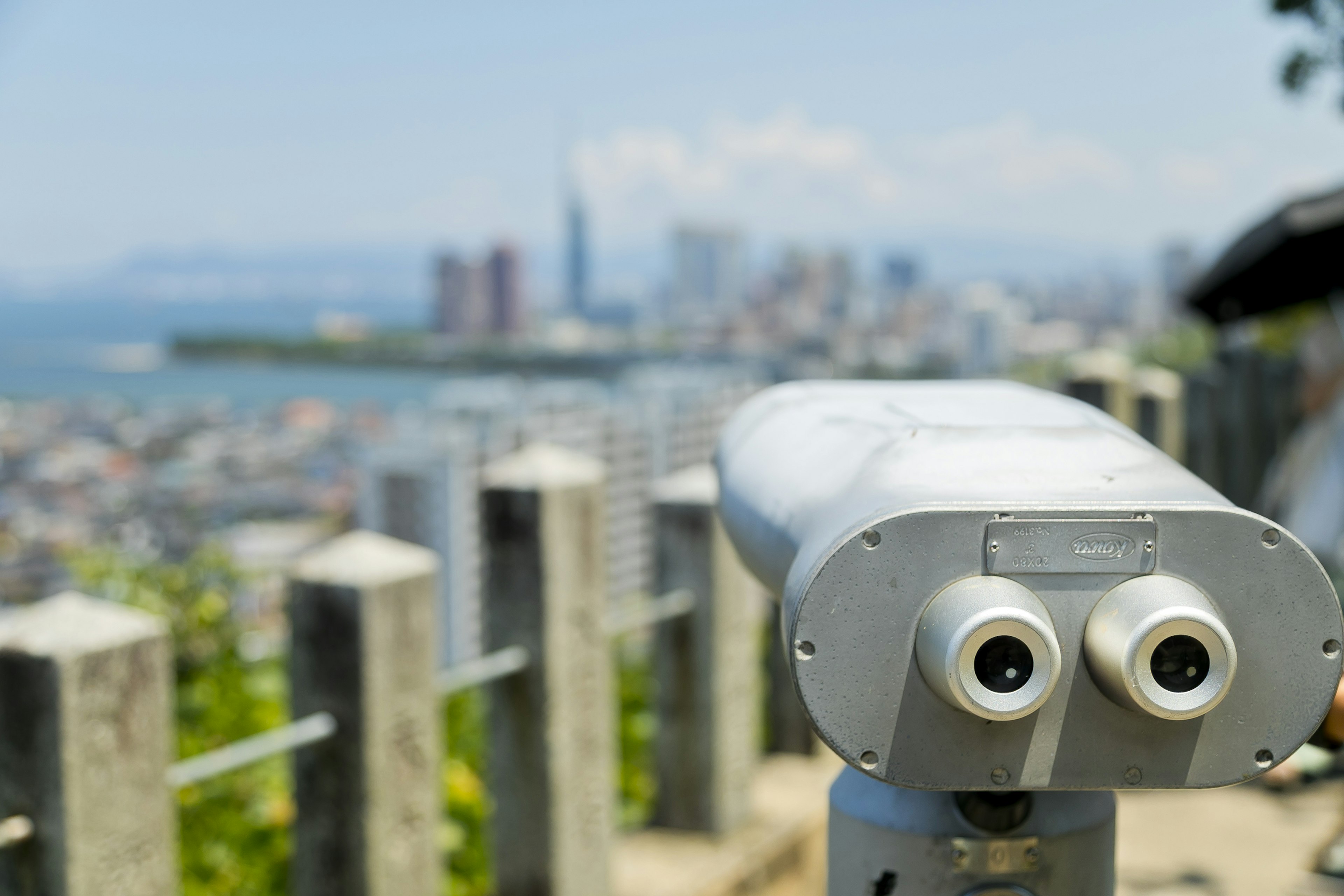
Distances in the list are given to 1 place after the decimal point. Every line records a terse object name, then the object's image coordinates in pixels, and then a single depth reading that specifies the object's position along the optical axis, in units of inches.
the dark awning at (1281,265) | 136.7
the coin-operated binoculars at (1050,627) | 35.1
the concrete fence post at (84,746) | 59.3
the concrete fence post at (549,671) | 91.4
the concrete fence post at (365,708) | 74.8
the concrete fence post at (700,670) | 114.9
